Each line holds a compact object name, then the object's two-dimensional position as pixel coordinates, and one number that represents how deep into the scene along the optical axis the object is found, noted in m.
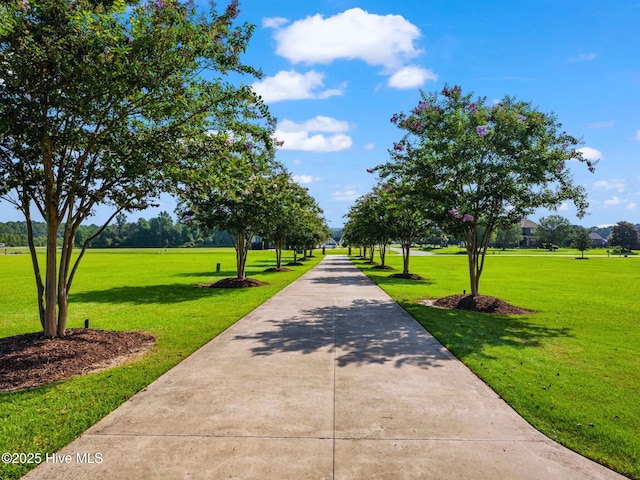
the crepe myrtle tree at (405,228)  25.26
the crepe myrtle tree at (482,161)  11.46
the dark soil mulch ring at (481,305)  12.54
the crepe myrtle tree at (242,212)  17.80
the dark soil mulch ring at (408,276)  24.77
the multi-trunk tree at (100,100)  5.86
